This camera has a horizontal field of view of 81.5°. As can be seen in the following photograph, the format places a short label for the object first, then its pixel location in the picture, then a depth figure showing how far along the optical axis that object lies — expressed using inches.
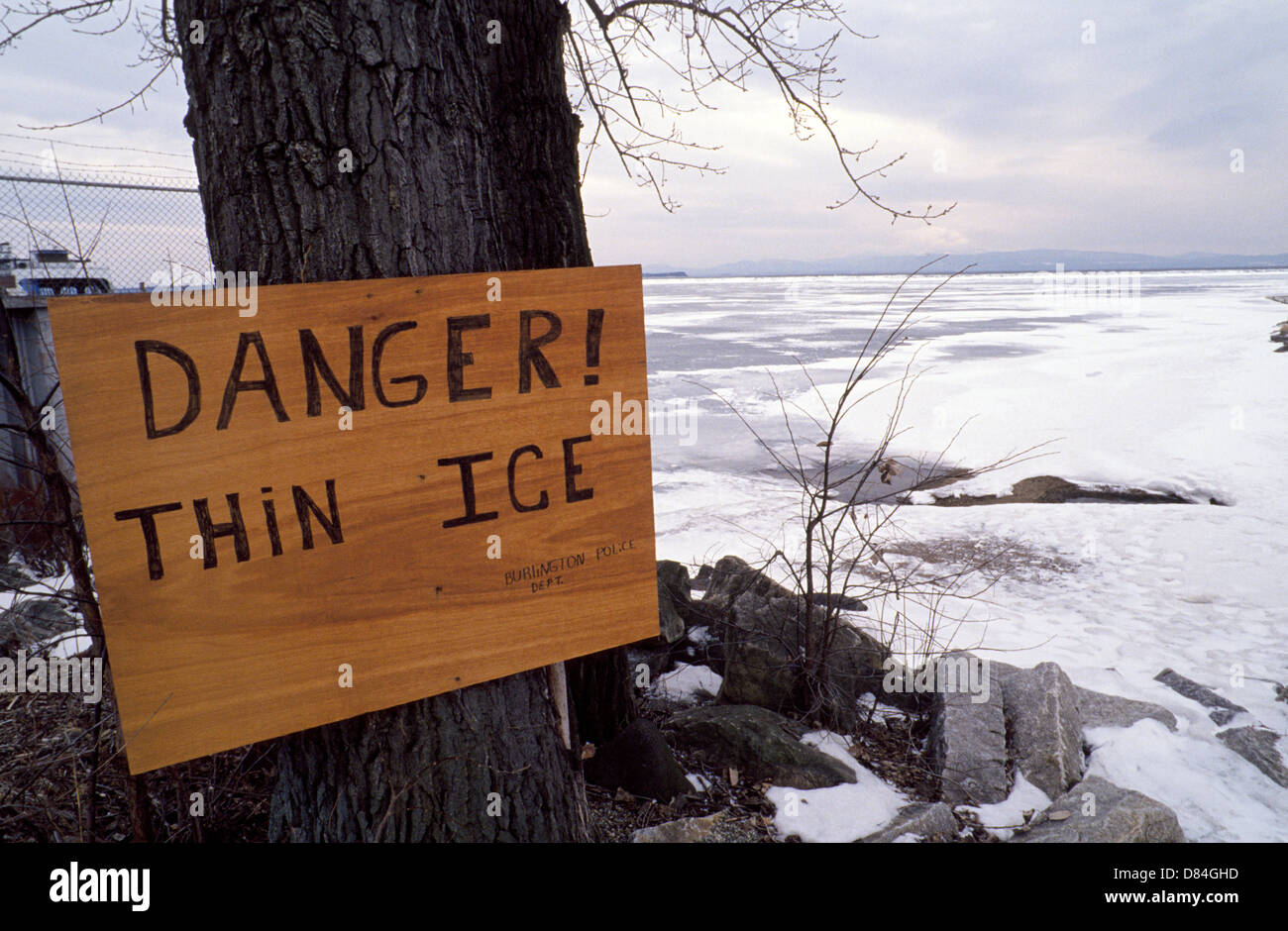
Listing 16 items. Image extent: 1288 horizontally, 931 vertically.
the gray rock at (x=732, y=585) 161.5
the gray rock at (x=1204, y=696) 151.9
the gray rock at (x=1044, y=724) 124.0
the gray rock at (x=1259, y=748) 131.9
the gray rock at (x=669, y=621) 160.4
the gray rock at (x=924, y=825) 103.6
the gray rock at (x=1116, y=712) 144.1
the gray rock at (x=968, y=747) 119.3
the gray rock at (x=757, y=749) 118.9
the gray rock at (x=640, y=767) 110.7
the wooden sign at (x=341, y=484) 57.5
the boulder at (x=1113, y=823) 99.1
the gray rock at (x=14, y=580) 185.9
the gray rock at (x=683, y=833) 96.6
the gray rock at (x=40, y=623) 125.6
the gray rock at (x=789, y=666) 140.3
